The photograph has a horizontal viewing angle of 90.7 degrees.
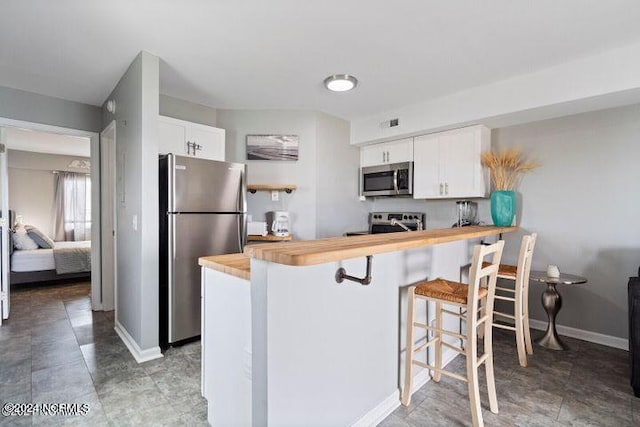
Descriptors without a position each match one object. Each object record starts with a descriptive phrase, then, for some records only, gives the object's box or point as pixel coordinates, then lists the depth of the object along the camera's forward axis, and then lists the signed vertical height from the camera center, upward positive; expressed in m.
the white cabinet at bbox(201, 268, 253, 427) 1.42 -0.66
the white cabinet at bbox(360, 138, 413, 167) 3.82 +0.74
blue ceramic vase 2.91 +0.04
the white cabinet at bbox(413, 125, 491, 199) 3.27 +0.51
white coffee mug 2.69 -0.53
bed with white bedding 4.64 -0.78
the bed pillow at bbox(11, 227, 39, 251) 4.92 -0.44
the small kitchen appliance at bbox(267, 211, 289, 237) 3.59 -0.13
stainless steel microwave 3.80 +0.39
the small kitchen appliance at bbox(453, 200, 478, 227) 3.52 -0.03
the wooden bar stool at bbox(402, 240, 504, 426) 1.63 -0.56
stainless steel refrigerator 2.63 -0.16
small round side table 2.70 -0.84
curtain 6.62 +0.12
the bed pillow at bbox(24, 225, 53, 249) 5.09 -0.42
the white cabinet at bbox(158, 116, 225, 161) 3.01 +0.74
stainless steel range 3.96 -0.14
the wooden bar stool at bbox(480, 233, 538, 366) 2.37 -0.67
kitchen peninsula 1.21 -0.56
